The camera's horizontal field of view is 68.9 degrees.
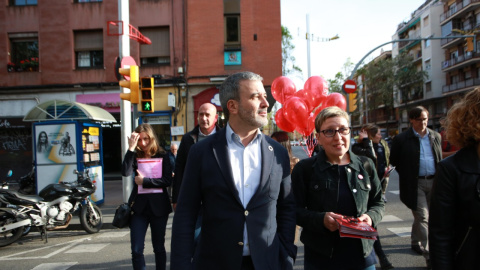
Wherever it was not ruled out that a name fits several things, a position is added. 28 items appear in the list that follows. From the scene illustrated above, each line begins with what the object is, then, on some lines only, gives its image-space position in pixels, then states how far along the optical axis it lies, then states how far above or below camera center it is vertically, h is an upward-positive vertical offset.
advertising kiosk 9.12 -0.27
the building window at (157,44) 15.52 +4.13
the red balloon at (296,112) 6.61 +0.40
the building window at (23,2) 15.70 +6.23
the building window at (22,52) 15.72 +4.05
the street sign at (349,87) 13.93 +1.79
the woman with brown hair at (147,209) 3.76 -0.81
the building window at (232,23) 15.41 +4.98
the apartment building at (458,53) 37.09 +8.69
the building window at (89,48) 15.61 +4.05
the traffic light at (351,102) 14.98 +1.28
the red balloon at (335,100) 7.22 +0.67
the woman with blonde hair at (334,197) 2.42 -0.47
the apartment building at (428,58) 44.00 +9.40
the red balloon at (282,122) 6.82 +0.23
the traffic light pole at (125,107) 8.03 +0.74
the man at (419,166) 4.70 -0.49
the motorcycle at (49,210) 6.25 -1.32
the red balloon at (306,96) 7.15 +0.76
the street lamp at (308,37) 23.97 +6.57
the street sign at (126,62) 7.86 +1.73
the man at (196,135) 3.96 +0.01
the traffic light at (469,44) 15.74 +3.82
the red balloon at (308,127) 6.70 +0.11
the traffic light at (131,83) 7.46 +1.18
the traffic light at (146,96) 7.59 +0.91
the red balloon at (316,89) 7.21 +0.91
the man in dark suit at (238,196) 2.03 -0.37
